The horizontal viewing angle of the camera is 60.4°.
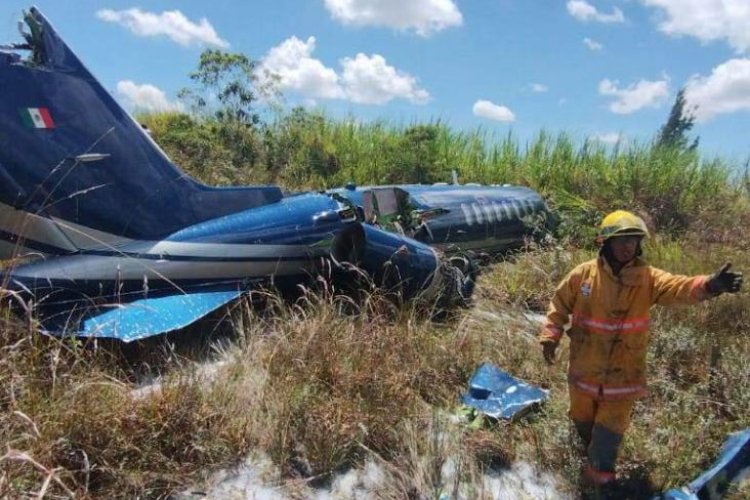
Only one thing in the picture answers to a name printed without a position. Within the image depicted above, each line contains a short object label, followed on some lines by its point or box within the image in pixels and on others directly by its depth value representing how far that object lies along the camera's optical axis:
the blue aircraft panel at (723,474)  3.21
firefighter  3.46
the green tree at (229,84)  14.89
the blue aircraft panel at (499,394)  4.14
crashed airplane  4.50
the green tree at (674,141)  14.40
